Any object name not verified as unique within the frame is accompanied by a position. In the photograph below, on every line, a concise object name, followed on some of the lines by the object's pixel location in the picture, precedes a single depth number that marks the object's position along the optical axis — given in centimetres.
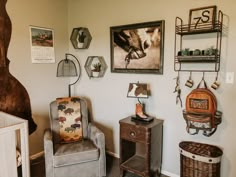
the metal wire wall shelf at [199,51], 204
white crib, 172
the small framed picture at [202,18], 208
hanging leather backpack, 206
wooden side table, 228
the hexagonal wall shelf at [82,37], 313
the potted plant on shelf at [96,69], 307
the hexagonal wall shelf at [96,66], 305
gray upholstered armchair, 228
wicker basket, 207
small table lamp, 249
